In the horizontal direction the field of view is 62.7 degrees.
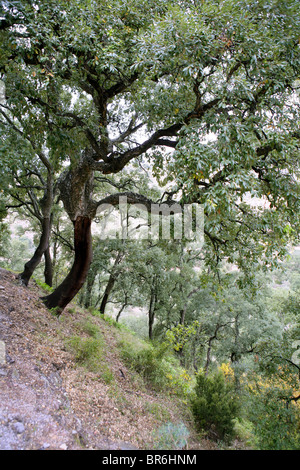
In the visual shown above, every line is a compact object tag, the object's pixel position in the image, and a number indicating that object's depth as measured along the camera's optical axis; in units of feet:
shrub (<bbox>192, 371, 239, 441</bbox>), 13.98
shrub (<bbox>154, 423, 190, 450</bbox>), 11.05
